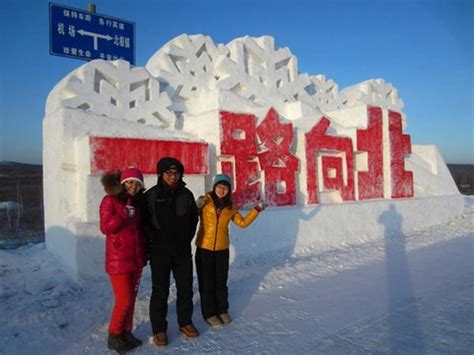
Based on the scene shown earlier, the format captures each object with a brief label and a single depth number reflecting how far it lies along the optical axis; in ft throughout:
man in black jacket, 10.58
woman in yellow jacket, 11.90
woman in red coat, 9.88
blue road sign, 21.61
